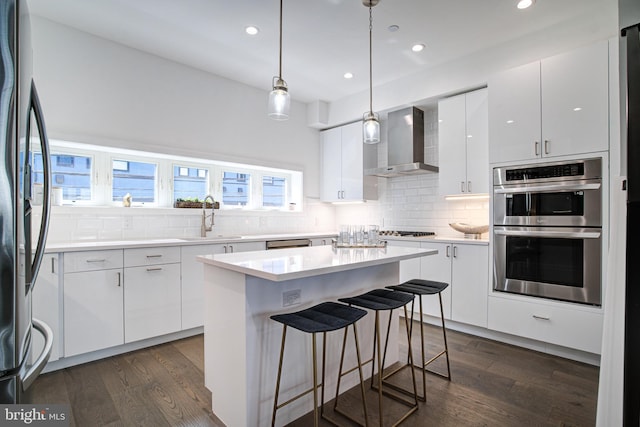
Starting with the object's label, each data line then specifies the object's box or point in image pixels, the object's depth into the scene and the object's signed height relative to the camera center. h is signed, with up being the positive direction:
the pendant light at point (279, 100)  2.09 +0.72
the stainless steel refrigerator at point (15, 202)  0.73 +0.02
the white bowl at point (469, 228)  3.56 -0.15
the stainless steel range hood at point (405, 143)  4.12 +0.89
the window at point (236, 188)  4.30 +0.33
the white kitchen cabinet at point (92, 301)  2.55 -0.71
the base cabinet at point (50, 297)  2.42 -0.62
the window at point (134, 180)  3.45 +0.34
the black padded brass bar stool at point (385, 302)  1.90 -0.53
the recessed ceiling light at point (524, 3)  2.58 +1.65
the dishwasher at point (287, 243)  3.87 -0.37
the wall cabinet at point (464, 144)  3.43 +0.76
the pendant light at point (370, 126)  2.58 +0.68
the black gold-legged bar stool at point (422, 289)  2.21 -0.52
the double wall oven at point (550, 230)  2.64 -0.13
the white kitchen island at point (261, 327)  1.76 -0.64
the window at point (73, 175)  3.10 +0.35
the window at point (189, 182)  3.88 +0.37
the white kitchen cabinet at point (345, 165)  4.70 +0.72
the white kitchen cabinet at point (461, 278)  3.25 -0.66
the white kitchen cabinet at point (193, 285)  3.16 -0.70
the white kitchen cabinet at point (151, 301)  2.83 -0.79
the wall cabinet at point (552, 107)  2.62 +0.92
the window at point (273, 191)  4.77 +0.32
